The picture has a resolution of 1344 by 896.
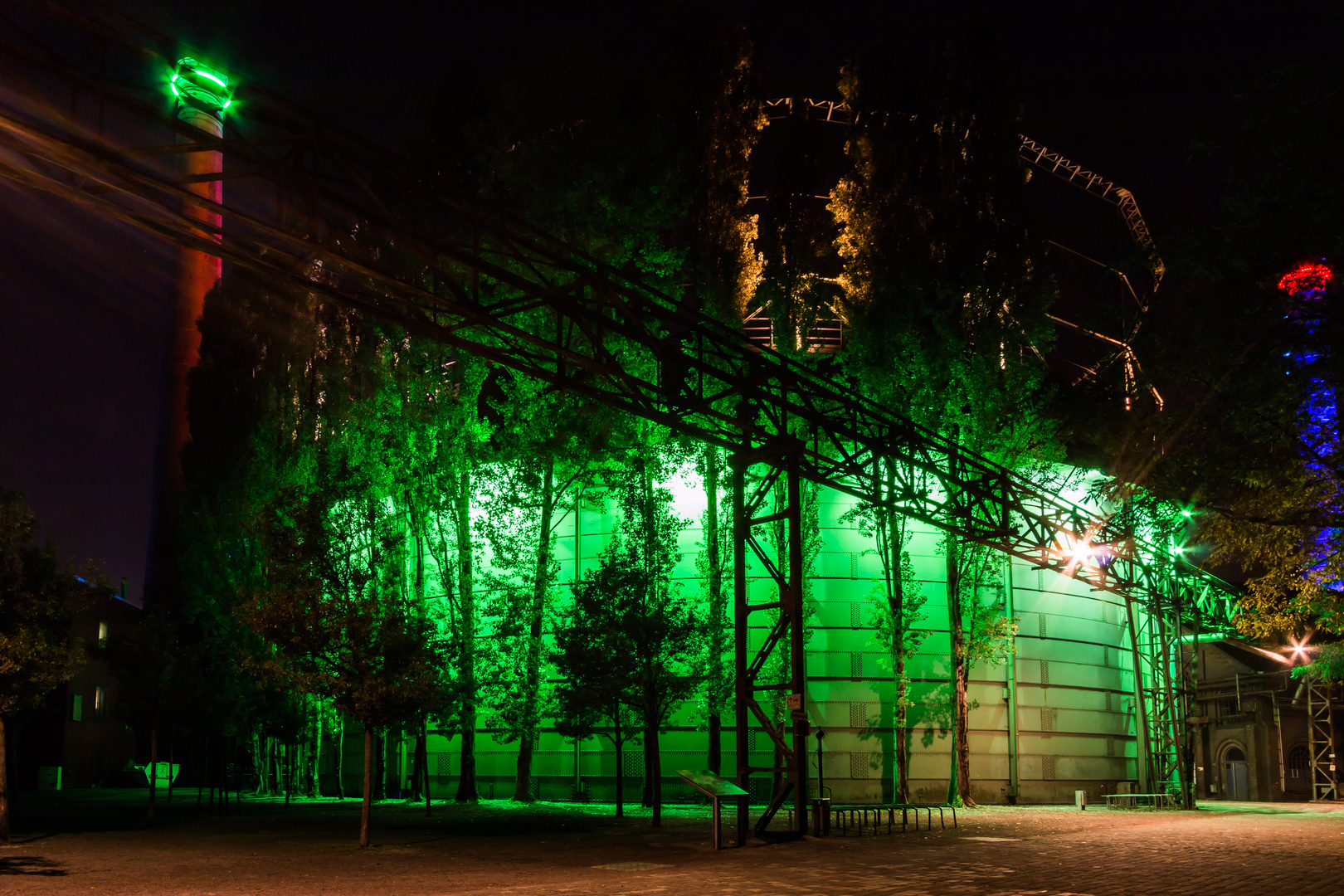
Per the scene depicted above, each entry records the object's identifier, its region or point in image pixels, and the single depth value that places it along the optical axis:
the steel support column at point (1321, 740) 41.47
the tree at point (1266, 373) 15.20
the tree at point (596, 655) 22.31
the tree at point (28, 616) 17.47
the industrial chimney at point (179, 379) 54.53
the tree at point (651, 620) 22.19
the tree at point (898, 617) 29.05
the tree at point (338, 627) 16.62
